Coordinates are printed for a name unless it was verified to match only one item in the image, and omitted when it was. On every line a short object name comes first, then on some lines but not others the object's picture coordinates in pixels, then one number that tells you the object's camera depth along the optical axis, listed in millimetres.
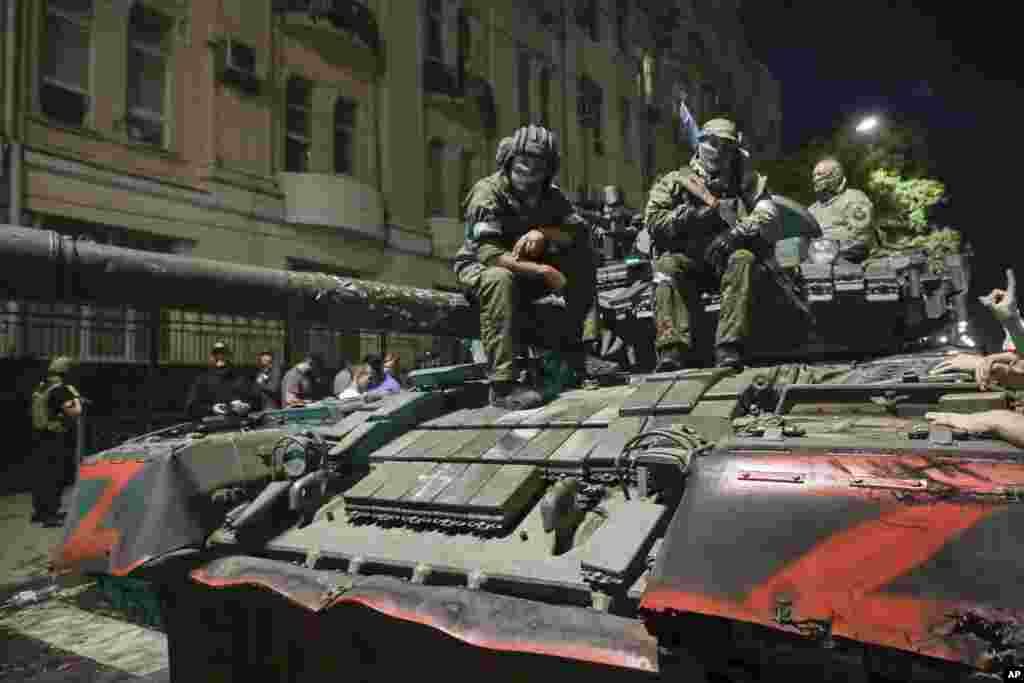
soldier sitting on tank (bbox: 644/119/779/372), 4113
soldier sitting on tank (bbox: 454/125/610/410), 3941
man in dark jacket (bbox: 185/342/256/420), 7023
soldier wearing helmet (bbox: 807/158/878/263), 5910
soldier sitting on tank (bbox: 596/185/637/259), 6387
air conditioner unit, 12156
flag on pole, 6461
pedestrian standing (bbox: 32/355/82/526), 7699
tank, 1863
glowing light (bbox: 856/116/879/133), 17312
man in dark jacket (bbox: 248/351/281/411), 8973
